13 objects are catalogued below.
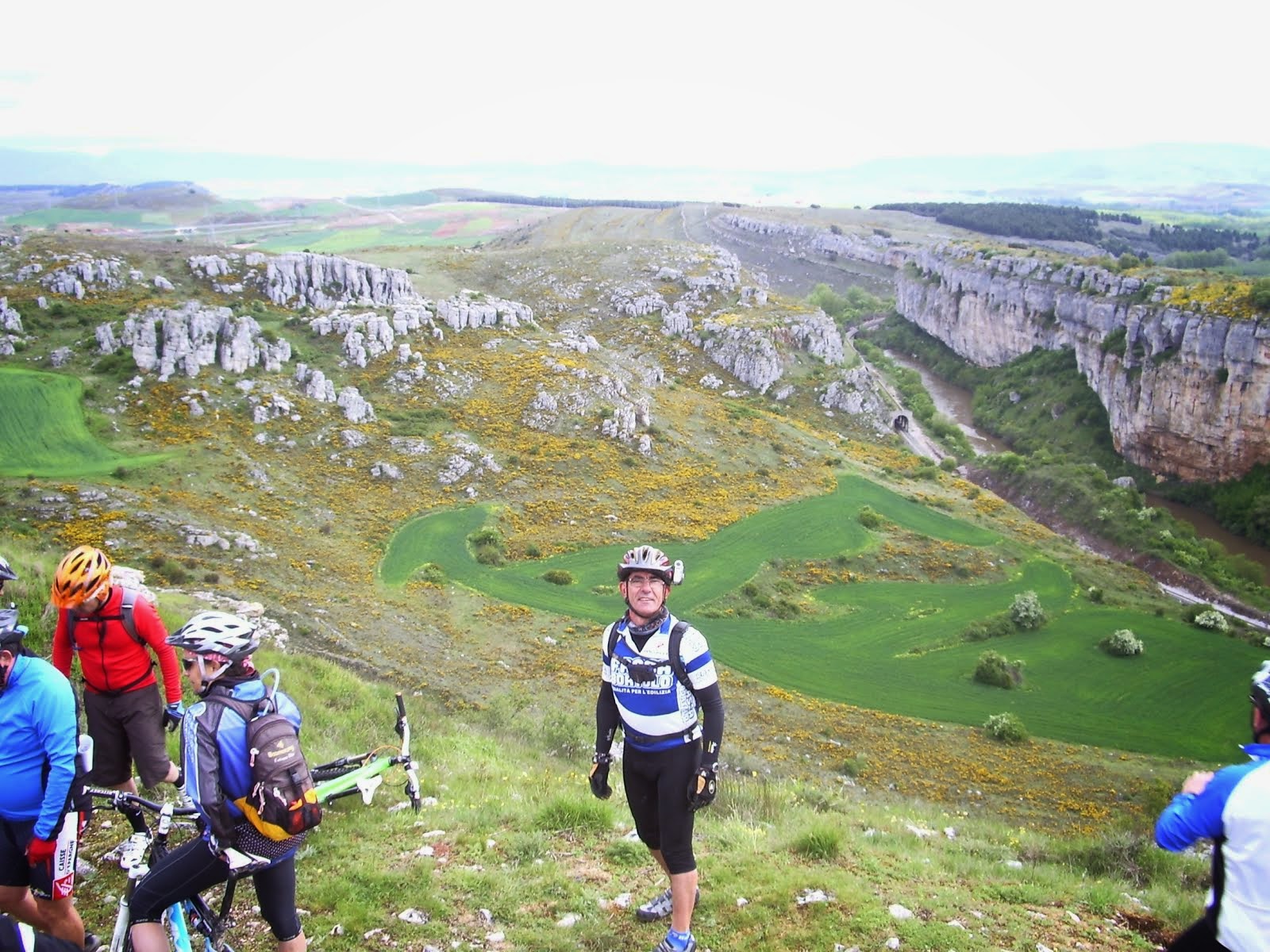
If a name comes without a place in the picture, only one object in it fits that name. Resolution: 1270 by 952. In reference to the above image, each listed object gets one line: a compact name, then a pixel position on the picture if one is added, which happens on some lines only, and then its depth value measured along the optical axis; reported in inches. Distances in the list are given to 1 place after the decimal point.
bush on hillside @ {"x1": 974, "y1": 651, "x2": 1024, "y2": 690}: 1134.1
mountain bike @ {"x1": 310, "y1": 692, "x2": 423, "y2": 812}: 225.0
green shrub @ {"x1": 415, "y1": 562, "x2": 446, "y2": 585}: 1234.0
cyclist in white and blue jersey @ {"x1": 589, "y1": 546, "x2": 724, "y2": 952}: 248.2
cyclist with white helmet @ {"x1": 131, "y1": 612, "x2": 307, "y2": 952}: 195.3
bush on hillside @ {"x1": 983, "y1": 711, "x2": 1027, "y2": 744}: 995.3
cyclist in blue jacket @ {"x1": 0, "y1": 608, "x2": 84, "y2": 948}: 215.8
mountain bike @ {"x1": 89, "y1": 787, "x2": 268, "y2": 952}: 202.4
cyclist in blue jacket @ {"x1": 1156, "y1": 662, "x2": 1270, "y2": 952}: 164.9
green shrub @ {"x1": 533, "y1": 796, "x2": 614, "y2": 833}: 376.5
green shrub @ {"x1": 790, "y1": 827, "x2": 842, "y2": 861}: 358.0
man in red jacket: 282.2
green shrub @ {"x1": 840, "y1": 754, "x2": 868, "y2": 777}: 879.7
